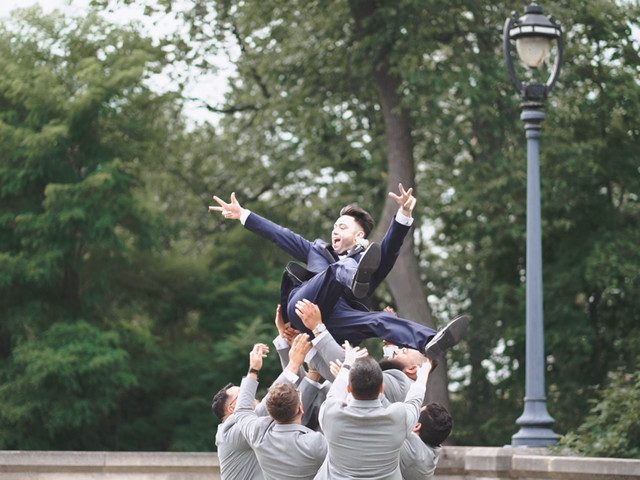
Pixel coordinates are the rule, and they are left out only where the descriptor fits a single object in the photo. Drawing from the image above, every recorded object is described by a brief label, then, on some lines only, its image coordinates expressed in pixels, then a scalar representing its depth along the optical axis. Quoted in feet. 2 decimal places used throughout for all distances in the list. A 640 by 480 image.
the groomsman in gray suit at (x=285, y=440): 33.21
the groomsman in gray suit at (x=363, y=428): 31.18
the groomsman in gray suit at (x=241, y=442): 35.81
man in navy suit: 34.79
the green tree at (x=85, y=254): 107.23
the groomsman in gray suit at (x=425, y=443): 33.92
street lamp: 56.42
